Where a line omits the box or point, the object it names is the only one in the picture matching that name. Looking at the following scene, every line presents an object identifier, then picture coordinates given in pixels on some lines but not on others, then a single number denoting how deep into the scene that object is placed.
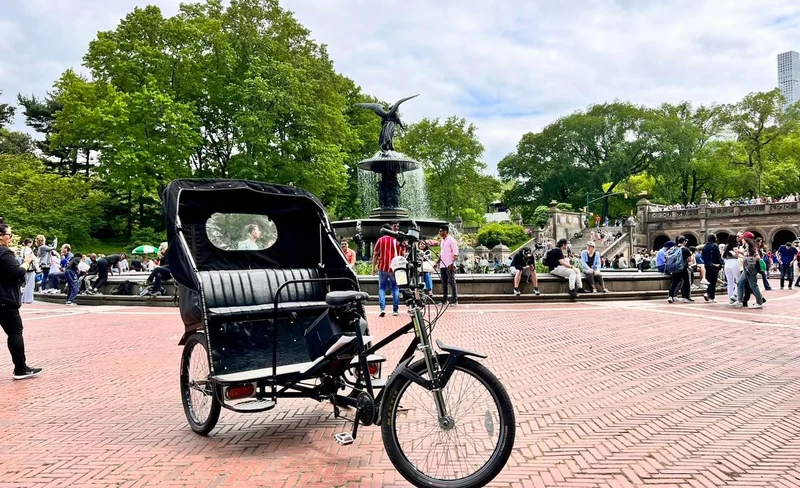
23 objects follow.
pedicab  3.34
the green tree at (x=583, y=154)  65.50
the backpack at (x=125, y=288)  17.95
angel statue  19.77
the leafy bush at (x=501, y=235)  49.50
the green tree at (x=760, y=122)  61.41
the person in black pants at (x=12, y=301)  6.70
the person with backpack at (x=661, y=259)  17.46
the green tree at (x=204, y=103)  29.59
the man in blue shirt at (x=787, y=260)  22.67
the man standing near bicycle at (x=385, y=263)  11.48
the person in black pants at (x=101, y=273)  18.11
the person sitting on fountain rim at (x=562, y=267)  15.60
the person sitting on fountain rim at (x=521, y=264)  15.33
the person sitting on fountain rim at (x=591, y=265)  16.19
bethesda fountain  19.59
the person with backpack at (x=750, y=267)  12.95
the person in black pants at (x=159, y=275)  16.22
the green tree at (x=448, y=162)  55.00
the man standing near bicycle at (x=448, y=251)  13.01
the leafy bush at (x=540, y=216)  62.34
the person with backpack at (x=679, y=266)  15.20
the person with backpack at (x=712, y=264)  15.66
